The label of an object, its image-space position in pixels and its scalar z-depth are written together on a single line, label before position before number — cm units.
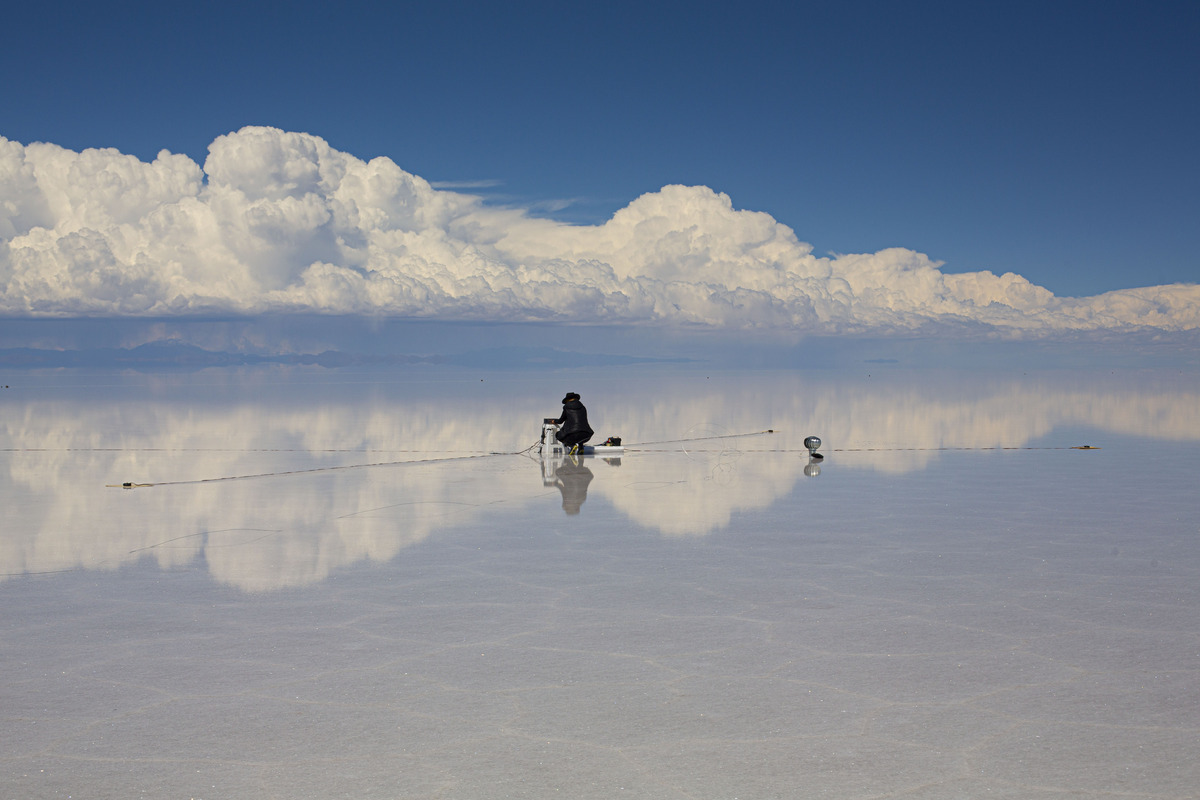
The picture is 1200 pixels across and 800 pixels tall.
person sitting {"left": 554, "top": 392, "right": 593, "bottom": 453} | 2372
